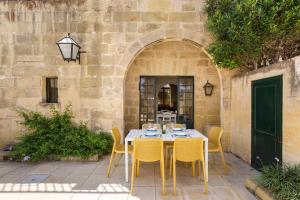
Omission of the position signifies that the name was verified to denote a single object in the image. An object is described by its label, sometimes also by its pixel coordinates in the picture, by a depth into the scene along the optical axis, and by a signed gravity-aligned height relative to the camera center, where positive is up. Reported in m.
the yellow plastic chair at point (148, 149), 3.32 -0.72
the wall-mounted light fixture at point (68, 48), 4.90 +1.15
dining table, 3.64 -0.63
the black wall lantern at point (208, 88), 6.43 +0.35
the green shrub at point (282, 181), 2.67 -1.04
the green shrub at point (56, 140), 4.89 -0.88
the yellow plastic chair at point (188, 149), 3.35 -0.73
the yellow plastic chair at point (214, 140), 4.08 -0.77
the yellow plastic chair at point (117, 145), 4.02 -0.83
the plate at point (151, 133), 3.98 -0.59
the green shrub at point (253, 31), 3.66 +1.21
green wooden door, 3.54 -0.36
